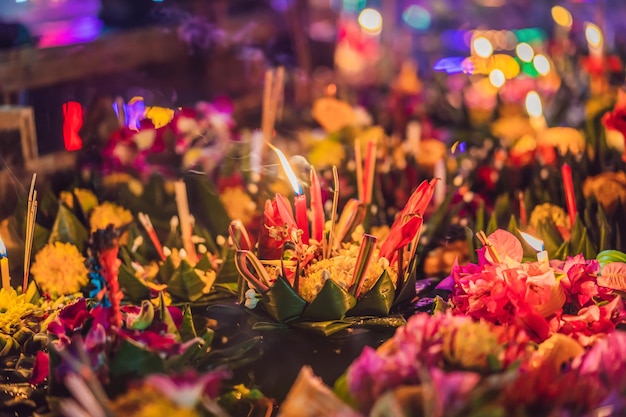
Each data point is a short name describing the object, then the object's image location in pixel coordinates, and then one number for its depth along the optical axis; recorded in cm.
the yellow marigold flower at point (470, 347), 88
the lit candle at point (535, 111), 262
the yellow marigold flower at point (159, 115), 193
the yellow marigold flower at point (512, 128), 257
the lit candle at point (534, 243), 127
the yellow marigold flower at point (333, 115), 261
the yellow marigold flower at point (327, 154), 225
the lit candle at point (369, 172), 158
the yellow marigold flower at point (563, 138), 228
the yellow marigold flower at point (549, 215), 160
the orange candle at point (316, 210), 134
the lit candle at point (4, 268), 130
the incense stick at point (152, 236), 148
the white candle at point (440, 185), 186
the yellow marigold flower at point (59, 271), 145
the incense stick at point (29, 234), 131
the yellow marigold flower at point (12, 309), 126
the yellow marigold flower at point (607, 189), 166
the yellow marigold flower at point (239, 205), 180
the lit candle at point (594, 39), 329
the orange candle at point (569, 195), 153
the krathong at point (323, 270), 119
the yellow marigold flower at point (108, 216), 166
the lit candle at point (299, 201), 127
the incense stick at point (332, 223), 129
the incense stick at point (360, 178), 163
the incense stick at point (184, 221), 150
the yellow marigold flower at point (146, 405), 79
